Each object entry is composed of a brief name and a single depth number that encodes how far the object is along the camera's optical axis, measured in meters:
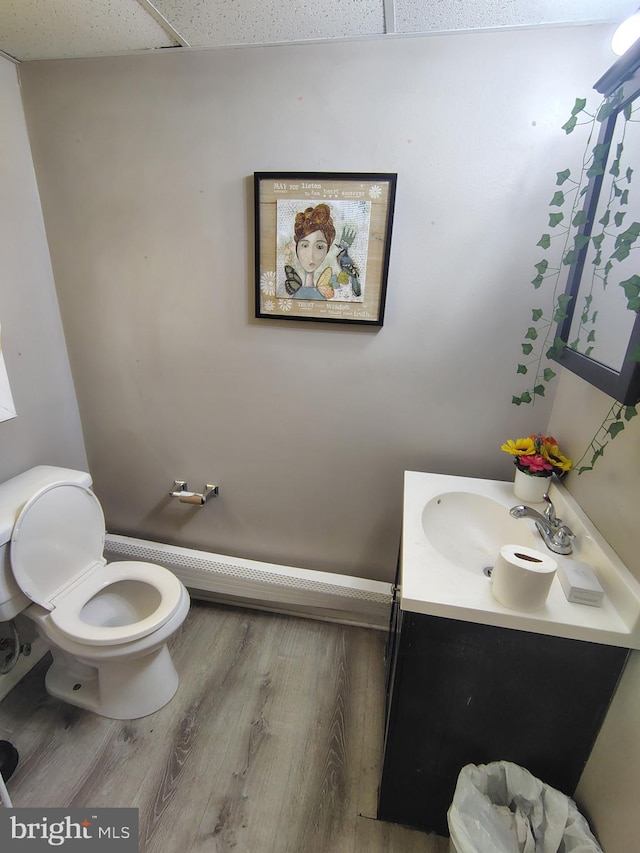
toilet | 1.27
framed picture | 1.29
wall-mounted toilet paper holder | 1.74
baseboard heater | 1.67
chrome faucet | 1.05
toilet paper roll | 0.82
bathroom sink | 0.85
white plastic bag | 0.88
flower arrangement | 1.22
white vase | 1.25
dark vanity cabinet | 0.90
